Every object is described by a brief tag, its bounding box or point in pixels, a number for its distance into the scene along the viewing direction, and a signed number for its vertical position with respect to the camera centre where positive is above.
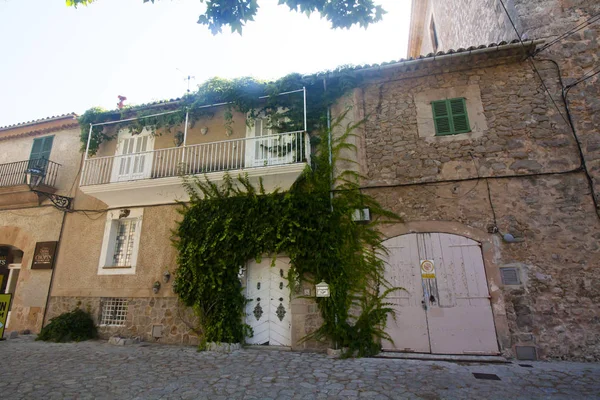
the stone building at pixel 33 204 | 9.16 +2.73
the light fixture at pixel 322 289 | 6.75 -0.05
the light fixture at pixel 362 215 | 7.16 +1.60
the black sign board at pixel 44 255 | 9.20 +1.02
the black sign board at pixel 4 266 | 10.54 +0.81
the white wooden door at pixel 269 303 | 7.35 -0.37
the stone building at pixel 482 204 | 6.11 +1.71
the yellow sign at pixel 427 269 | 6.66 +0.35
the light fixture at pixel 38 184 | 9.54 +3.12
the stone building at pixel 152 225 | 7.71 +1.81
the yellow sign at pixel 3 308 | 7.87 -0.43
